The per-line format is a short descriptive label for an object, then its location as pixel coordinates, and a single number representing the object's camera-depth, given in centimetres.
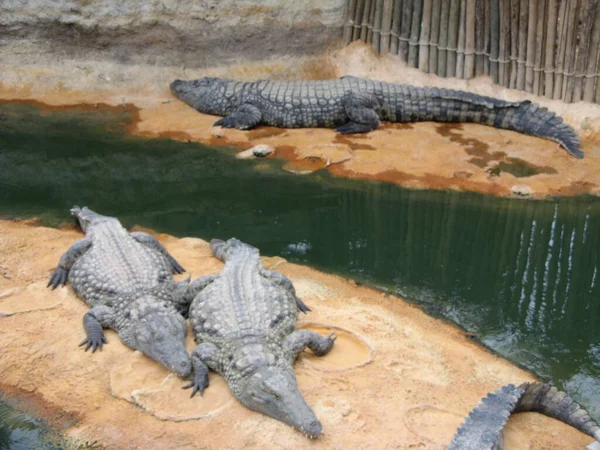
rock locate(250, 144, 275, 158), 849
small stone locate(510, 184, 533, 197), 755
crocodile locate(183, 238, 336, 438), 418
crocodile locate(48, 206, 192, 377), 477
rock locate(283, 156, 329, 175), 815
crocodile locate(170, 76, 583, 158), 926
